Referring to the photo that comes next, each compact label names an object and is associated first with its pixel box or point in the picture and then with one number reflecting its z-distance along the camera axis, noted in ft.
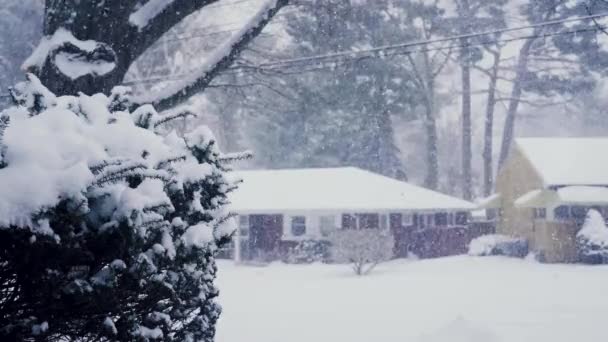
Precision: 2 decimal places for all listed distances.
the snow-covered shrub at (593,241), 89.25
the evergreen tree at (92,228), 9.85
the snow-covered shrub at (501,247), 104.73
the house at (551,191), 93.71
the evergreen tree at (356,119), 139.23
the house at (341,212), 103.60
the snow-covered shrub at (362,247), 83.71
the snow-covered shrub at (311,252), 102.22
